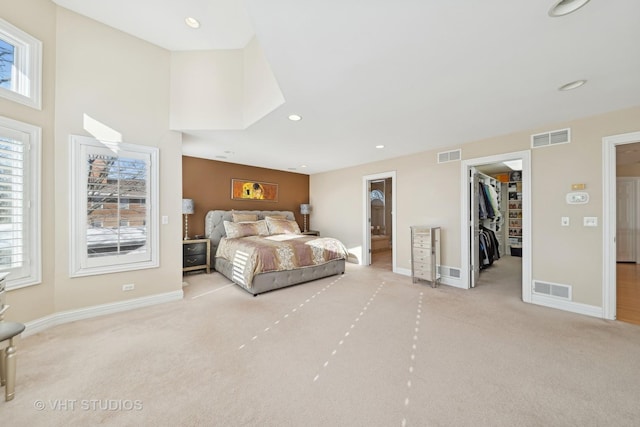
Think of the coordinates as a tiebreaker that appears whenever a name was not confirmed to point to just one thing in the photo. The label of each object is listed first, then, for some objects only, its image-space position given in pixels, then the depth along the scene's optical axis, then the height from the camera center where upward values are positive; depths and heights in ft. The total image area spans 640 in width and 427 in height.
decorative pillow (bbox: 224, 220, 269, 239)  16.28 -1.03
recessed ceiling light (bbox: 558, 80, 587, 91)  7.23 +3.96
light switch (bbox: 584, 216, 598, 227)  9.54 -0.29
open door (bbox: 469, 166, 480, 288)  13.14 -0.47
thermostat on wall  9.76 +0.65
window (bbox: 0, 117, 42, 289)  7.25 +0.36
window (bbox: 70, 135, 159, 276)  8.86 +0.29
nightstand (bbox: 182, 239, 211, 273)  15.30 -2.67
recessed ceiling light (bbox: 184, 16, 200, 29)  8.77 +7.12
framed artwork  19.27 +2.00
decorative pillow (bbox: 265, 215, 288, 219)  19.20 -0.18
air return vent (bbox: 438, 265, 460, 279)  13.43 -3.28
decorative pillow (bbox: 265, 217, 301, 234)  18.16 -0.94
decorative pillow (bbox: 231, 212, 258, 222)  17.58 -0.23
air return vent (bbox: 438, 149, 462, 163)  13.43 +3.32
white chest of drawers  13.38 -2.29
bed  11.96 -2.12
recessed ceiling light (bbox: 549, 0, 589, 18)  4.51 +3.98
